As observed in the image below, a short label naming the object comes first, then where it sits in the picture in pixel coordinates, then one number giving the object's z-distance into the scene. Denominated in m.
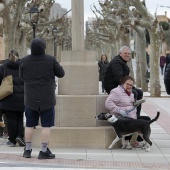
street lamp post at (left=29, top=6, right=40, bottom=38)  28.80
